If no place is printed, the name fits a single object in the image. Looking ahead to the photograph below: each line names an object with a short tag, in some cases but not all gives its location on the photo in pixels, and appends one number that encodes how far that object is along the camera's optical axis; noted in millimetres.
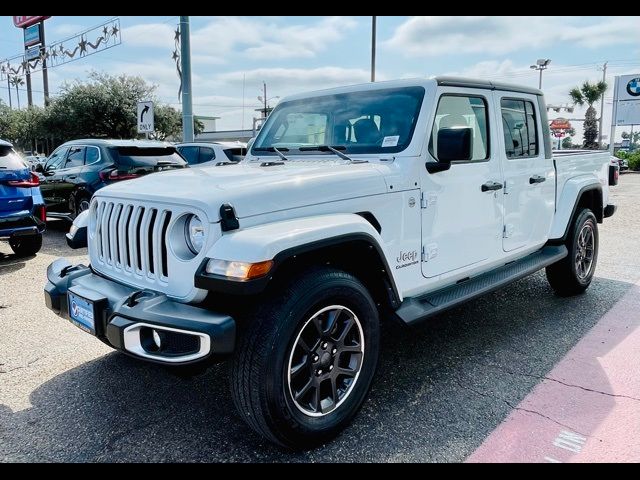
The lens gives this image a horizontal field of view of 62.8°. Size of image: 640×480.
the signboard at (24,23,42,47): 43594
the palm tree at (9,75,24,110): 30781
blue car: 6371
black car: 8688
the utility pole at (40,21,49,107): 37250
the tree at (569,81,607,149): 47844
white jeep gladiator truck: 2398
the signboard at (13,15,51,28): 42088
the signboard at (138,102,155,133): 12648
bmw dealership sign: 27406
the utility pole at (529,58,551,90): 43562
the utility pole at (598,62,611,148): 46572
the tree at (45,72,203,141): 30859
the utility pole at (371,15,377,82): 19594
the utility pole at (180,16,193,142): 11609
